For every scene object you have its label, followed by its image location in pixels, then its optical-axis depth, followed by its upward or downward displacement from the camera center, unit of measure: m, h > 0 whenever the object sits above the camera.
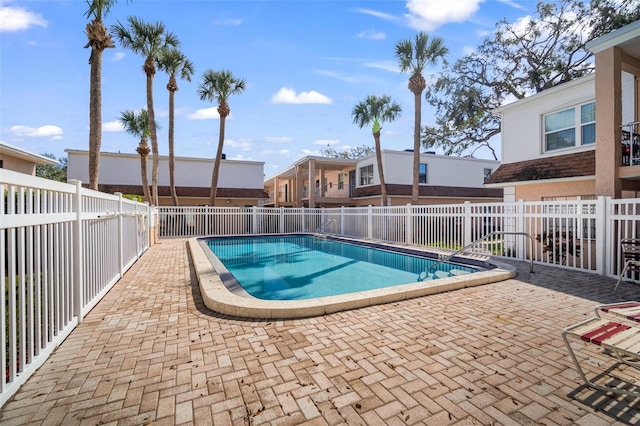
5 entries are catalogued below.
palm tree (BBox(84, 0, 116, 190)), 9.21 +4.81
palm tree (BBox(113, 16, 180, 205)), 16.14 +9.11
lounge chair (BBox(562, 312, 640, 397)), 2.22 -0.98
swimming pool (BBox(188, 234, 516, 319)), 4.09 -1.30
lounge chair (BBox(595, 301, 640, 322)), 2.73 -0.94
